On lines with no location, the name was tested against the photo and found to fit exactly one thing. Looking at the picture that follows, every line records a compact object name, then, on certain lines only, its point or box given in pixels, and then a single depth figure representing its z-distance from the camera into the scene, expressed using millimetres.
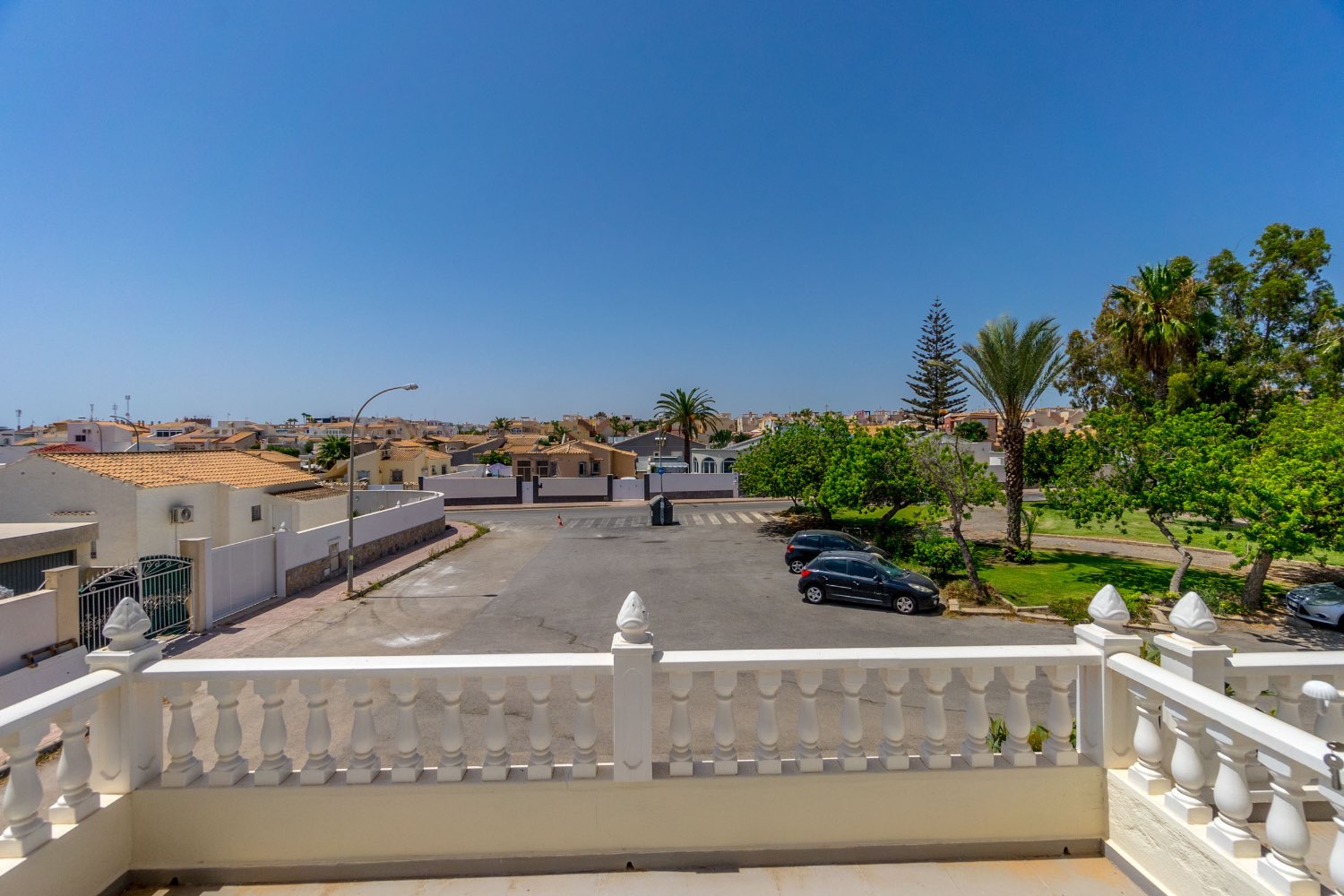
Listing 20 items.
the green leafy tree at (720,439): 91138
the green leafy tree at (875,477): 24516
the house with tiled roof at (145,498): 19016
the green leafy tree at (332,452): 61938
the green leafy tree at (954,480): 18406
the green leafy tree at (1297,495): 13219
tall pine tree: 63531
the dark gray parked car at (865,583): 16656
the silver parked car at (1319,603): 14953
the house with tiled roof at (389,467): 54469
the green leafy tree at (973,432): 65731
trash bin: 36125
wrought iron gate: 11992
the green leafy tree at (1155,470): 15320
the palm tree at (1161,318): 27719
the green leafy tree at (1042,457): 32844
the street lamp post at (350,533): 18516
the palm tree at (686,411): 58719
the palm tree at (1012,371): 22500
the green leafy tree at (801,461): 29609
